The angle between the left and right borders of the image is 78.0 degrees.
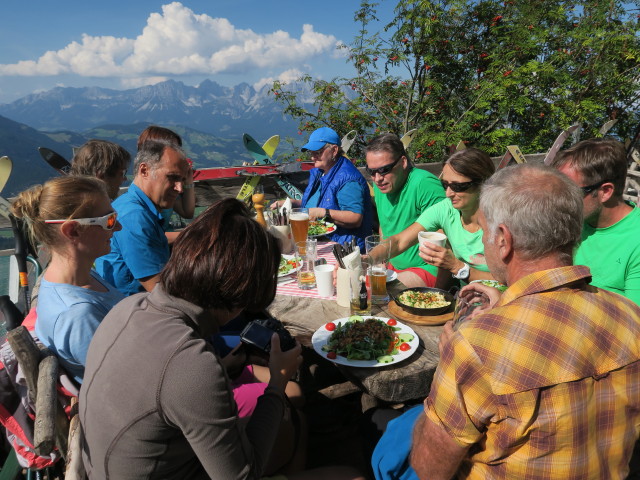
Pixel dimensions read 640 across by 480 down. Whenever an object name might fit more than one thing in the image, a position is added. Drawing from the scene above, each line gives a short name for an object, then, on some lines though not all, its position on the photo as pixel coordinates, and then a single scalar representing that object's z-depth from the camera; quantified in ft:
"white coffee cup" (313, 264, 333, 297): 8.84
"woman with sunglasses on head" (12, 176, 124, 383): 6.12
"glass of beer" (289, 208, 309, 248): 11.60
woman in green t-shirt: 9.05
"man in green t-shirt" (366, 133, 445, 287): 13.12
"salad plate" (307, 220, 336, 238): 12.78
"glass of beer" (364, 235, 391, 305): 8.44
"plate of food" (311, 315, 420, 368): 6.32
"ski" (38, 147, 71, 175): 13.97
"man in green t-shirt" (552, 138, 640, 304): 7.80
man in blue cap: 14.33
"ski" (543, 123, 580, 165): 19.17
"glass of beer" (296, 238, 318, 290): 9.63
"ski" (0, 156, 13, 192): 12.00
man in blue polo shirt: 9.52
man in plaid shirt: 3.92
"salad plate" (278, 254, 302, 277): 10.31
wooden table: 6.01
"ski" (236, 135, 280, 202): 17.64
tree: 26.35
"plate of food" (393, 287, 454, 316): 7.49
